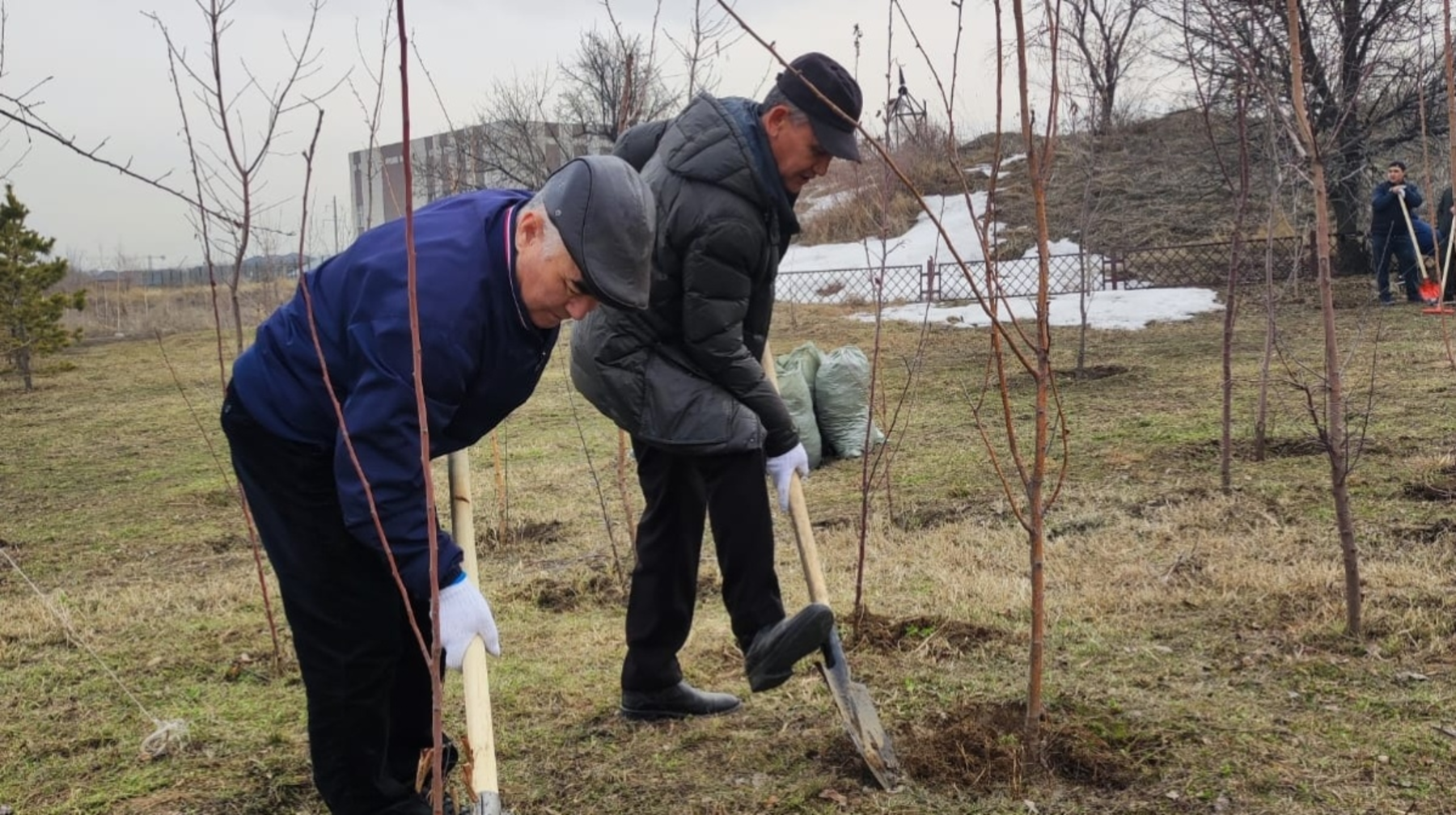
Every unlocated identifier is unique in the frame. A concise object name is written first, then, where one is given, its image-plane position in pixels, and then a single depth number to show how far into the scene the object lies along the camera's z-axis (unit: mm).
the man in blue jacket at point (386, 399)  1920
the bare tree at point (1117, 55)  17611
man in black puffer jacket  2812
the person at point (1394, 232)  12562
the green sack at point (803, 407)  7008
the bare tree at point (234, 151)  2346
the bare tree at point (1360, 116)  11625
